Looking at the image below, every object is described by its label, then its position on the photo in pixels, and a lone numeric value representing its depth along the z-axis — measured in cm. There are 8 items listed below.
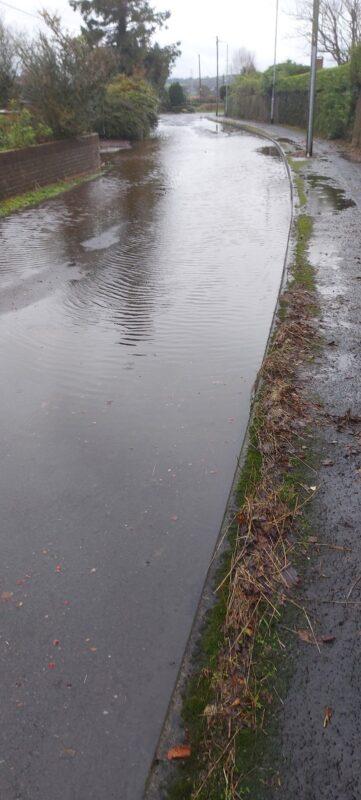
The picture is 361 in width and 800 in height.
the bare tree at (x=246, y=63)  6928
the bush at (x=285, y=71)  4406
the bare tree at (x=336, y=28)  3228
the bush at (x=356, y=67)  2402
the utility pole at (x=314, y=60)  1734
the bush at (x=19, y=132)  1518
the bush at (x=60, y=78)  1680
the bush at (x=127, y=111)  2848
